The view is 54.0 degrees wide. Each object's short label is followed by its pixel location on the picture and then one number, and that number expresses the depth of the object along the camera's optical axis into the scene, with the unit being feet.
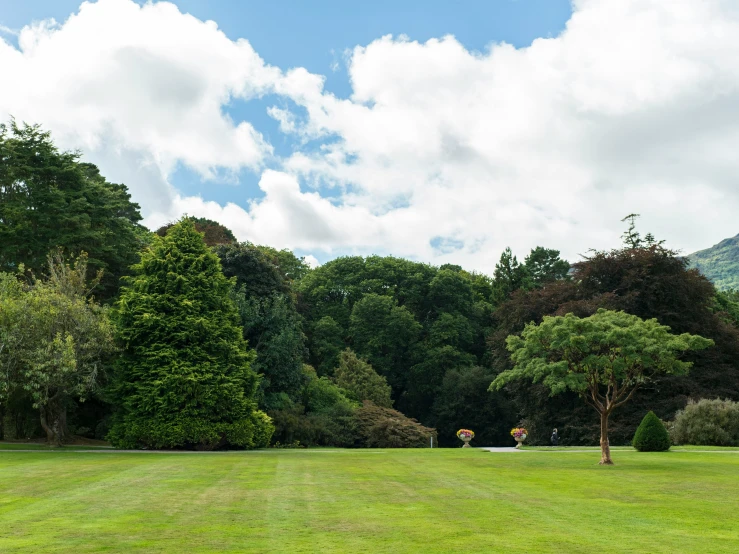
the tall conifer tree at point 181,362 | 115.85
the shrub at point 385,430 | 160.76
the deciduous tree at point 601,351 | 82.64
